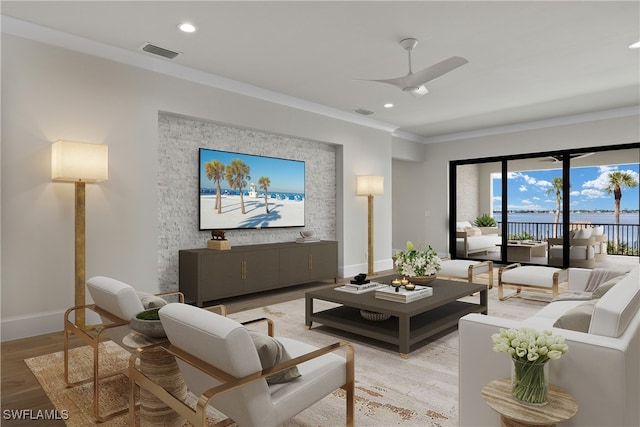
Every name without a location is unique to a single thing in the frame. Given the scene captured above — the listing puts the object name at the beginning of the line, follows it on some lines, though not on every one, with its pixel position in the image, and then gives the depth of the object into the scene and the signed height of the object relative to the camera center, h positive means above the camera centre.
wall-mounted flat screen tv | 5.11 +0.29
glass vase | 1.51 -0.67
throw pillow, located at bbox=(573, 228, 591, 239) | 7.16 -0.40
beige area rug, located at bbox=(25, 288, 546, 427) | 2.20 -1.16
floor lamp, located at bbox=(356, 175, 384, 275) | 6.80 +0.37
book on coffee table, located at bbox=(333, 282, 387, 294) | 3.73 -0.75
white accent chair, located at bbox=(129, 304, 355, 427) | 1.49 -0.68
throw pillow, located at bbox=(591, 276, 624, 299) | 2.74 -0.55
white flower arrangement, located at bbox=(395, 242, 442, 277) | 3.90 -0.53
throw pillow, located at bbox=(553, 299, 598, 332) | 1.85 -0.52
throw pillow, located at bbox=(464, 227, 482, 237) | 8.62 -0.44
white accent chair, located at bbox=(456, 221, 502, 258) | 8.41 -0.60
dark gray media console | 4.53 -0.74
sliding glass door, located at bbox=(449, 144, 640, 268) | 6.93 +0.09
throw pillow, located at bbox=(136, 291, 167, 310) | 2.36 -0.55
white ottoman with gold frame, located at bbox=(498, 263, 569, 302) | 4.64 -0.82
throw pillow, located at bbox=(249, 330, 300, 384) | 1.64 -0.61
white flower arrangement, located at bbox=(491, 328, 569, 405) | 1.50 -0.57
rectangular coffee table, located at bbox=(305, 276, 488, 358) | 3.12 -0.98
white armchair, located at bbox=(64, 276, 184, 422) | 2.15 -0.60
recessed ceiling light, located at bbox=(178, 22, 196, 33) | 3.53 +1.68
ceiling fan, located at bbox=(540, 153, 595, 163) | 7.16 +1.01
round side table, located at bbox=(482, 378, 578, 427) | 1.43 -0.75
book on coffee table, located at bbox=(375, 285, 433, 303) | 3.36 -0.73
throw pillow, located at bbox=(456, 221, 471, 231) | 8.76 -0.31
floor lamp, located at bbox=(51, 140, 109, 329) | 3.42 +0.35
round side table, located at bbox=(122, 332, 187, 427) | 1.95 -0.88
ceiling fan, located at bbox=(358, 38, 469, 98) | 3.25 +1.21
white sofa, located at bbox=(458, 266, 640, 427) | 1.56 -0.66
